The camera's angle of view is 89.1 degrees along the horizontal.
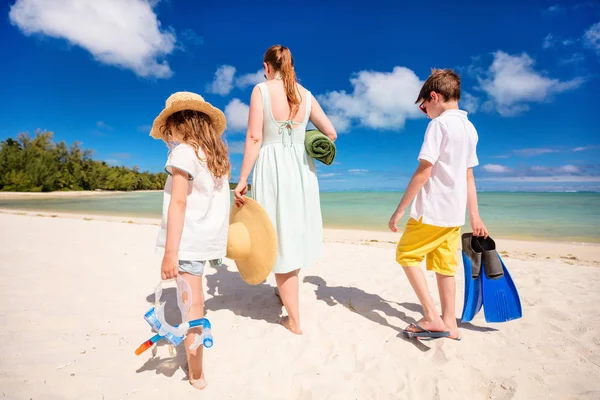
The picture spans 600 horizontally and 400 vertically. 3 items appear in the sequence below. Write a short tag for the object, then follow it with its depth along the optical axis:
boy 2.25
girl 1.72
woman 2.46
